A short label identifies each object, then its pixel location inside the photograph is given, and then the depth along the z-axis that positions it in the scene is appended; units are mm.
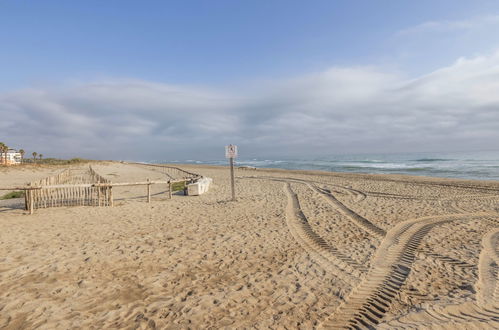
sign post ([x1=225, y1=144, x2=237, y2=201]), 11652
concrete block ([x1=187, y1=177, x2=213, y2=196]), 14258
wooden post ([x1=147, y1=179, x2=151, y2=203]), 12163
